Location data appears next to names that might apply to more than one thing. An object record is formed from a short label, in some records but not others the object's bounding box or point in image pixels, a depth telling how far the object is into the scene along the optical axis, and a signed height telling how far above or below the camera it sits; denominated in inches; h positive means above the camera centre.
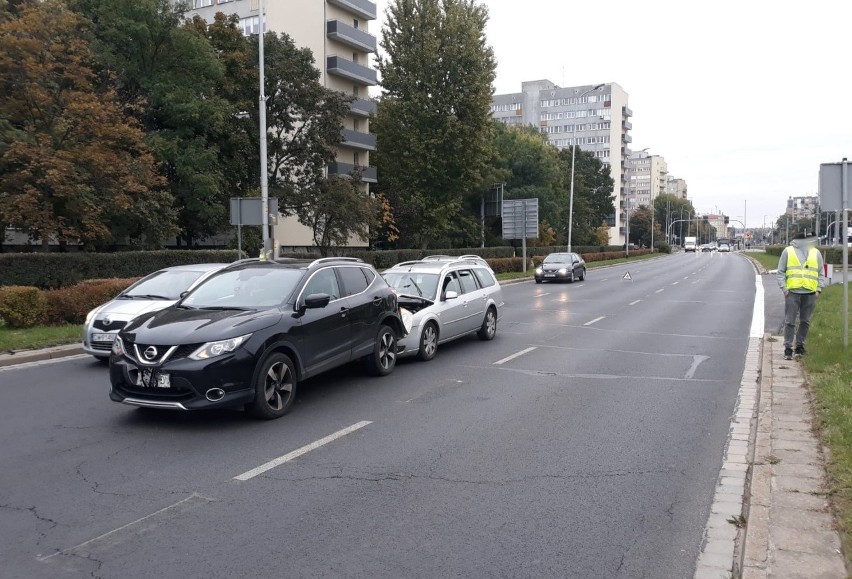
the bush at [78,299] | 537.3 -43.6
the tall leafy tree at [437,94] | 1581.0 +354.3
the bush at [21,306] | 506.3 -45.7
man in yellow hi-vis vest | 395.2 -21.7
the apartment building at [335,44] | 1936.5 +621.9
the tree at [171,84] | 1125.1 +278.5
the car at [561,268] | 1317.7 -44.7
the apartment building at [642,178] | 7623.0 +764.1
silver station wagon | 422.3 -37.9
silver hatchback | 401.4 -35.1
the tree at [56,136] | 831.1 +138.5
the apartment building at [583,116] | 5246.1 +1016.3
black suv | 257.3 -38.5
